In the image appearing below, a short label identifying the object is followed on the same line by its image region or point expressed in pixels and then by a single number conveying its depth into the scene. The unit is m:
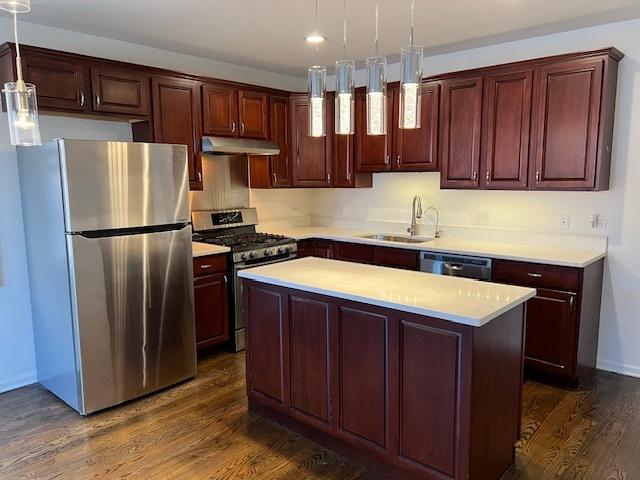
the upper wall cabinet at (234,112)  4.02
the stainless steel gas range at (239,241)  3.96
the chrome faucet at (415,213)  4.50
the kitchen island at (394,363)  2.00
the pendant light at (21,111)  1.56
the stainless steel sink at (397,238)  4.33
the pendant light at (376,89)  2.03
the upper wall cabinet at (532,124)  3.23
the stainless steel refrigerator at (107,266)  2.83
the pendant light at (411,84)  1.91
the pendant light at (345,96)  2.13
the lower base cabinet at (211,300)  3.71
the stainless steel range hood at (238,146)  3.96
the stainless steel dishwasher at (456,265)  3.54
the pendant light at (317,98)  2.17
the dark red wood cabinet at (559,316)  3.16
